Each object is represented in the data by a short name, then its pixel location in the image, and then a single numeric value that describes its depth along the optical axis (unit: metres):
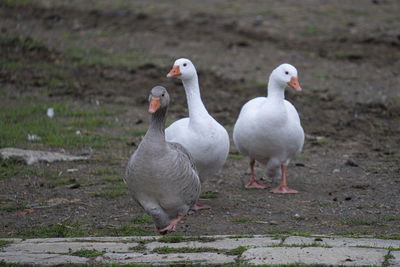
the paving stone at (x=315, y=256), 8.65
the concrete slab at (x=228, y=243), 9.59
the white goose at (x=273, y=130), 15.14
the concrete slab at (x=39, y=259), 9.01
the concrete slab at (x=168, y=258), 8.91
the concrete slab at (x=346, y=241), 9.59
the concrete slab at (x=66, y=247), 9.68
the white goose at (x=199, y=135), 13.62
